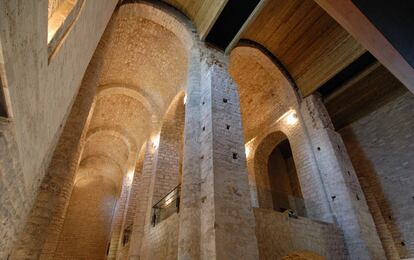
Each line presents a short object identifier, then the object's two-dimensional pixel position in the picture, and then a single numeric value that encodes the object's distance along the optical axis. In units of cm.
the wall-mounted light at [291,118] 974
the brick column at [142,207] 816
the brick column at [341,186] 641
